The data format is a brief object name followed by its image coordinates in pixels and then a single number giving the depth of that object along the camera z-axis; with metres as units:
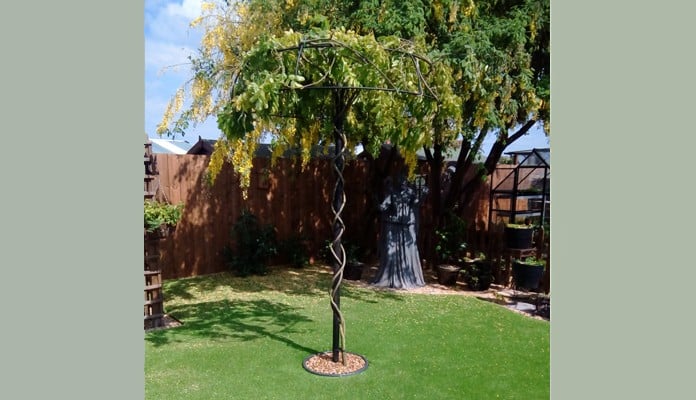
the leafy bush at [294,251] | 9.62
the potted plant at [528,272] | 7.68
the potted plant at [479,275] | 8.16
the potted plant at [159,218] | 5.65
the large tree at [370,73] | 4.32
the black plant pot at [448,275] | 8.54
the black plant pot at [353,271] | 8.77
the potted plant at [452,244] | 9.00
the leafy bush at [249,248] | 8.80
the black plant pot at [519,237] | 8.02
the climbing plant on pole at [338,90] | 4.12
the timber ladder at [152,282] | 5.74
